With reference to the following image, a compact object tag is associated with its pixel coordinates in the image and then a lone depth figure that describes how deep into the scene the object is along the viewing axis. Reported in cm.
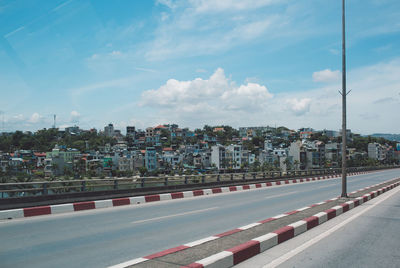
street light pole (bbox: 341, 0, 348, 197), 1395
